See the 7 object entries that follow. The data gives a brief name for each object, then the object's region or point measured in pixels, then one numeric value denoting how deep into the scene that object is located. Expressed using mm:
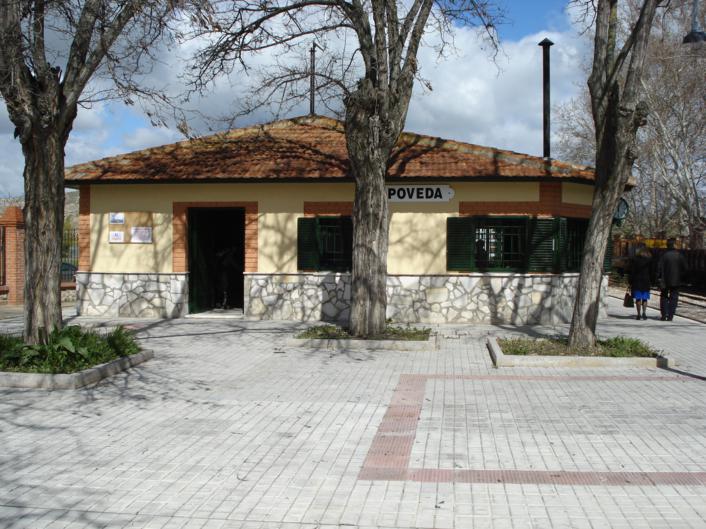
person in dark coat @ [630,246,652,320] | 16812
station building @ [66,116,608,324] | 15250
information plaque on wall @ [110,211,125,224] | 16641
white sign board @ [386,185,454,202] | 15375
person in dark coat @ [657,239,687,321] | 16453
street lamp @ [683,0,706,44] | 12844
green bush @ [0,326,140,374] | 8969
